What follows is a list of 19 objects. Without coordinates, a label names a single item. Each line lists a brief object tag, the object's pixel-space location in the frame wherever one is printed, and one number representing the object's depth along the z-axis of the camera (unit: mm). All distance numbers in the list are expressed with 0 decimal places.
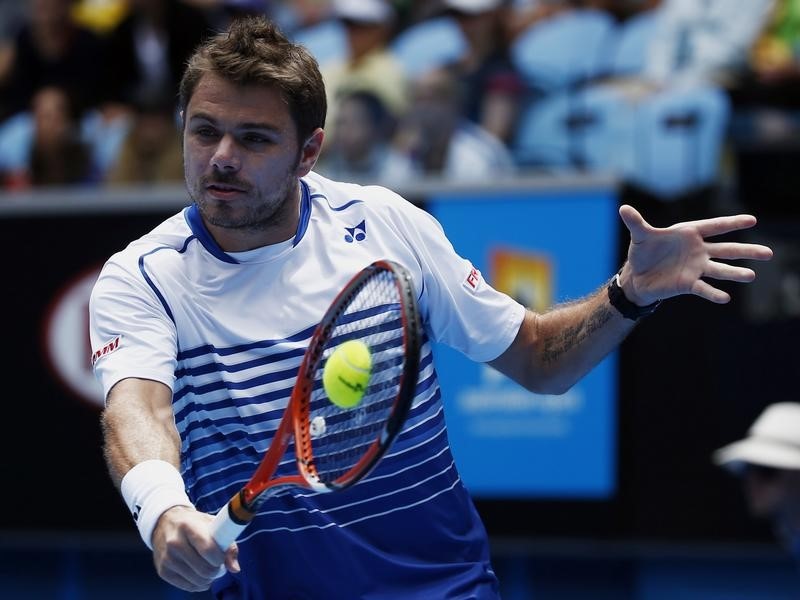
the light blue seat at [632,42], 16859
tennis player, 6684
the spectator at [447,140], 17000
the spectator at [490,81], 16922
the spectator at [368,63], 17578
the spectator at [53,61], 20031
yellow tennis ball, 5918
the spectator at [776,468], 8953
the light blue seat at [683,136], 15875
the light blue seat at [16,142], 19625
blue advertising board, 16359
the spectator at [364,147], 17156
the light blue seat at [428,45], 18094
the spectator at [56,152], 19109
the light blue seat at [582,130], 16312
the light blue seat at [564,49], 16703
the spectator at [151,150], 18391
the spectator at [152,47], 19453
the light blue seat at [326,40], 19484
